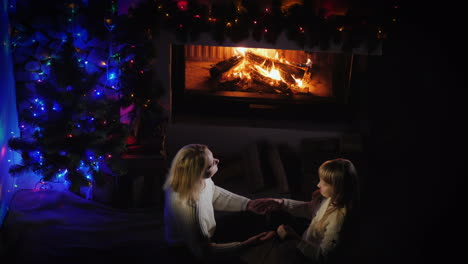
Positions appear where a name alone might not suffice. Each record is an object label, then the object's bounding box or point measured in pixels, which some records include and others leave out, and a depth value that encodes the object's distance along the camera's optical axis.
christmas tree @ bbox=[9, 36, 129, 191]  3.67
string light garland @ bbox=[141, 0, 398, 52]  4.20
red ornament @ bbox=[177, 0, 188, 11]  4.21
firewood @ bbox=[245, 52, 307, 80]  5.16
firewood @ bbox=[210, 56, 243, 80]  5.12
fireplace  5.10
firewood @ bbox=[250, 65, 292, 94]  5.19
